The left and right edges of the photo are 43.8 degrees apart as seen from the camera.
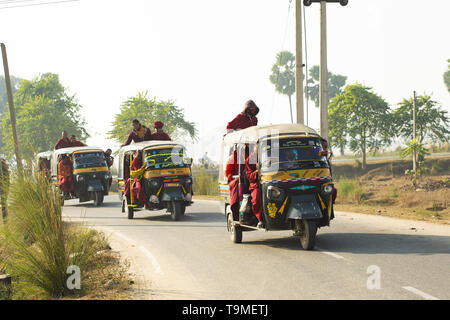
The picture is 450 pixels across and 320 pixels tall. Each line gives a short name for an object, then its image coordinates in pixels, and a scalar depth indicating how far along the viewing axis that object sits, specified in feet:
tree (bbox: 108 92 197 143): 210.59
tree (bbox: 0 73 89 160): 199.93
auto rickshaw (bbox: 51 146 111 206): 83.87
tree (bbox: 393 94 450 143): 166.43
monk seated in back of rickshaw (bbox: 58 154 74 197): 84.17
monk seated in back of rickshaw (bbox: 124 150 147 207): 58.34
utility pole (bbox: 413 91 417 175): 121.58
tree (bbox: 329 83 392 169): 178.70
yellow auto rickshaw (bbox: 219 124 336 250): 35.17
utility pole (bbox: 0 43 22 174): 88.37
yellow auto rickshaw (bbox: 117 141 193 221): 58.03
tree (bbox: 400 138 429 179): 110.11
